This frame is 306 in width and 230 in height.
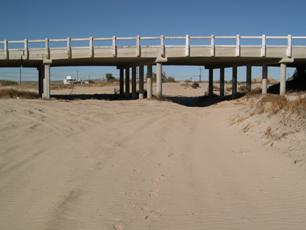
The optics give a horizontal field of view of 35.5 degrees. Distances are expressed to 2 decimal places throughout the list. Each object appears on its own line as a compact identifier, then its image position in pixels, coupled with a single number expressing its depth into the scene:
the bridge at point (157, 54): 31.16
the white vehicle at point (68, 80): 76.25
